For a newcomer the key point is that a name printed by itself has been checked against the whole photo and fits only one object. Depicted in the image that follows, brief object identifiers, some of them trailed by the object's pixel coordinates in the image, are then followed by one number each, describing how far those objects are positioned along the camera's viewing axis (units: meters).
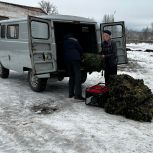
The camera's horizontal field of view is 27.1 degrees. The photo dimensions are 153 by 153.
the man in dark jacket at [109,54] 9.01
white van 8.80
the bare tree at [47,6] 62.56
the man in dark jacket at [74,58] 8.73
